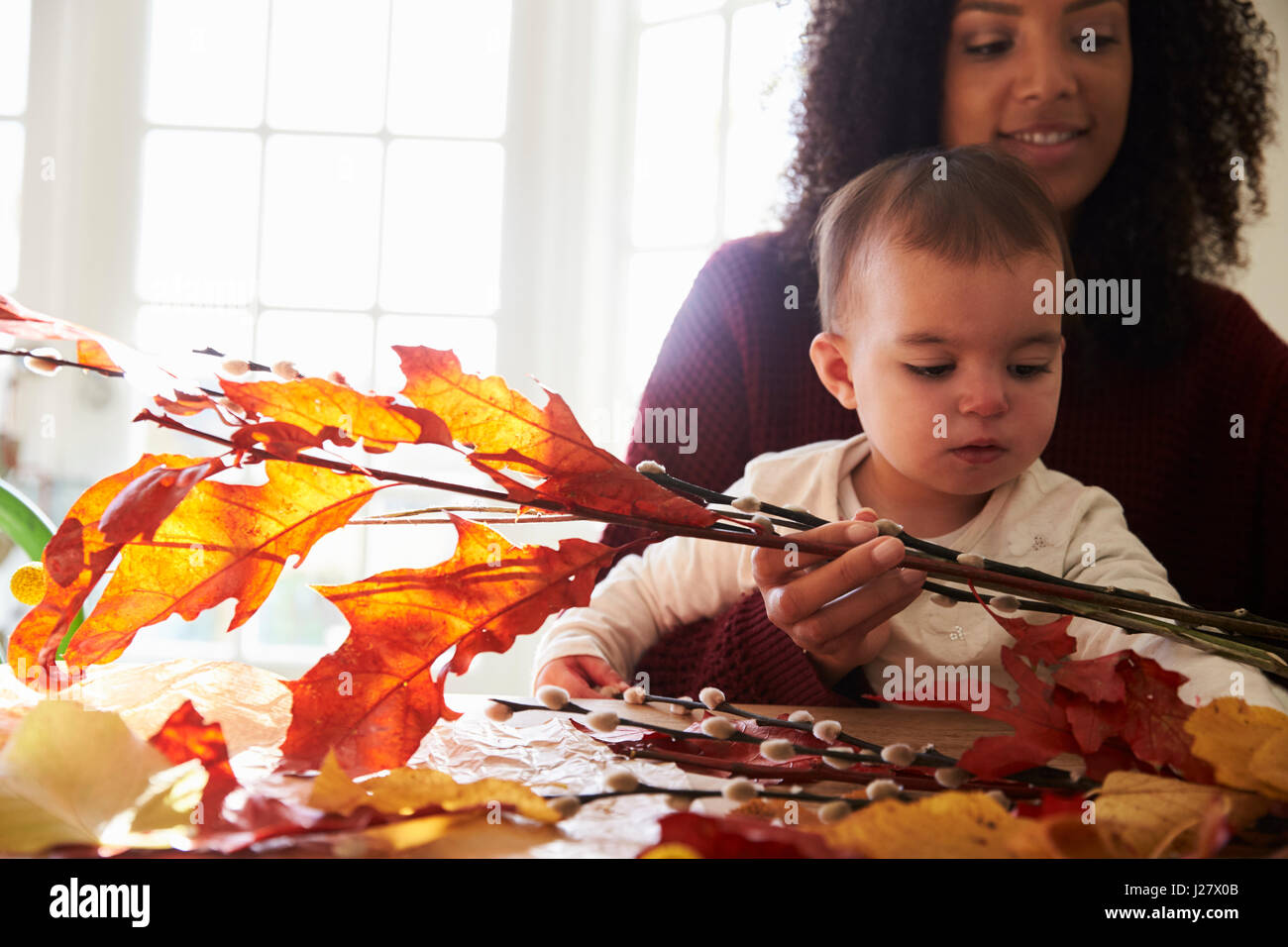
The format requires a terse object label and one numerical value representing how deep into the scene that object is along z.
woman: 0.86
